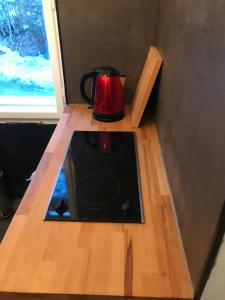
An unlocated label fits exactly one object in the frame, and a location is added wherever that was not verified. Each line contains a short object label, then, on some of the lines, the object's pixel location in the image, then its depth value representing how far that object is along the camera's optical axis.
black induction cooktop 0.77
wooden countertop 0.58
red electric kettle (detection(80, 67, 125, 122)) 1.20
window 1.33
